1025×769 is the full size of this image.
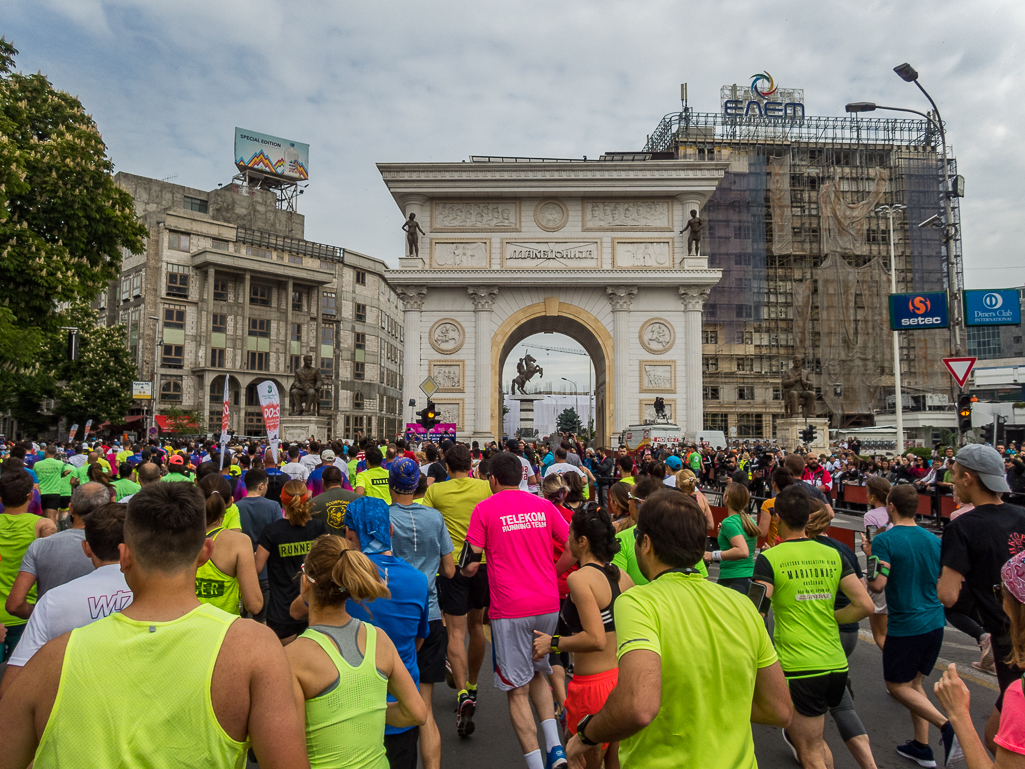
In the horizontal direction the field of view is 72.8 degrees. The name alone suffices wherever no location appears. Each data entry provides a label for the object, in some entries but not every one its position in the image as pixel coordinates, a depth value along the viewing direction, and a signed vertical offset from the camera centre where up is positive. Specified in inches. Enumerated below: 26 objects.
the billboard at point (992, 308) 834.8 +143.4
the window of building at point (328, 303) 2346.2 +398.4
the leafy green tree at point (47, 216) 585.0 +188.8
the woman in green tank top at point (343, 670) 106.3 -39.3
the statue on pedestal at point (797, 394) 1176.2 +51.1
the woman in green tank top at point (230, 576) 194.2 -44.1
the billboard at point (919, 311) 871.7 +144.1
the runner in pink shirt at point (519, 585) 190.1 -45.5
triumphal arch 1338.6 +288.3
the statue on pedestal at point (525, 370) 1867.6 +142.0
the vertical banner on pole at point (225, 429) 555.6 -7.2
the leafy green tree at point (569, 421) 3816.2 +7.9
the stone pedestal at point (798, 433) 1159.0 -16.0
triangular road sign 551.5 +46.4
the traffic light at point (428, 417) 989.8 +6.4
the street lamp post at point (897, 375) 964.8 +72.6
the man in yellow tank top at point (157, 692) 81.4 -32.4
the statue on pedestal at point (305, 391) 1164.5 +50.1
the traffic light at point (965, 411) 613.9 +12.6
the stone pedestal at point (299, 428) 1190.9 -12.9
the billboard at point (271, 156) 2438.5 +951.6
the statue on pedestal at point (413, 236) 1362.0 +364.3
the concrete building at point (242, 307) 1988.2 +351.8
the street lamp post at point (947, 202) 824.3 +277.0
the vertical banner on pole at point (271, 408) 508.4 +9.1
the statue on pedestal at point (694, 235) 1338.6 +367.2
